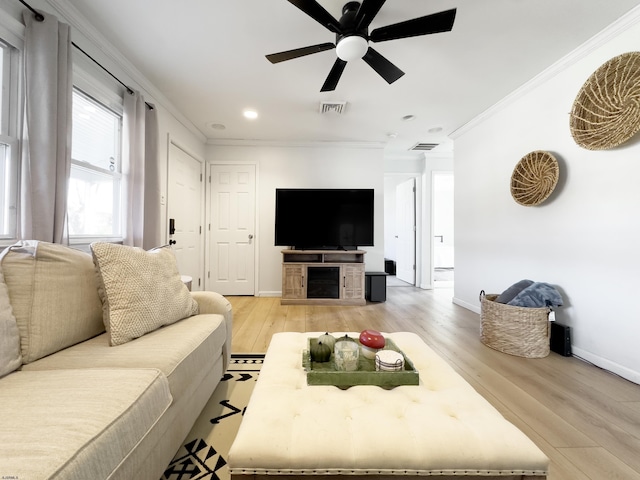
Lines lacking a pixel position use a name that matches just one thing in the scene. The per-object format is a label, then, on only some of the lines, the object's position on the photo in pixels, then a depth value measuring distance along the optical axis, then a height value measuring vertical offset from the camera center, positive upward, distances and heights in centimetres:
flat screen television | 369 +33
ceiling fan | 144 +128
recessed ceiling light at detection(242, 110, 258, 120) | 305 +153
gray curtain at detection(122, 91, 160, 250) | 219 +58
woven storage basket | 199 -70
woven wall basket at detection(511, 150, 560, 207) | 220 +59
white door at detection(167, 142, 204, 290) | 308 +38
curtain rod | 144 +129
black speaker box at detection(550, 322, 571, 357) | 201 -77
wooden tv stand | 356 -56
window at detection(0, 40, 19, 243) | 145 +53
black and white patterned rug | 100 -90
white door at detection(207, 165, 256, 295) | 395 +16
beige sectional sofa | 60 -45
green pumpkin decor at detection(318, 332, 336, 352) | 109 -43
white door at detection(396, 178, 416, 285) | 487 +20
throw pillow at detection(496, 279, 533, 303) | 225 -43
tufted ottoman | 62 -51
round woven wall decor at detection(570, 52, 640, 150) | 166 +97
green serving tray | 91 -49
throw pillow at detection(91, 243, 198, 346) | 111 -25
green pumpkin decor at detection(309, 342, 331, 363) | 106 -47
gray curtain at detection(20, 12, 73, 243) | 143 +60
